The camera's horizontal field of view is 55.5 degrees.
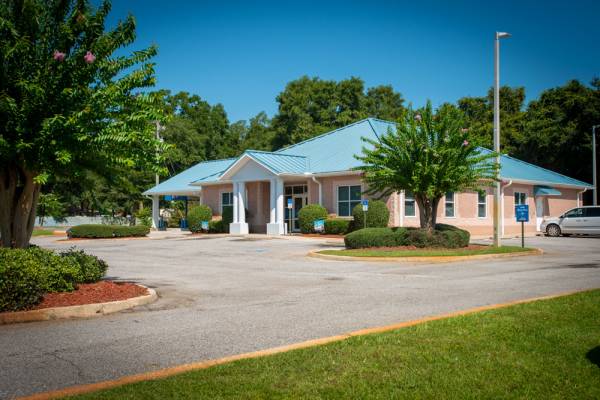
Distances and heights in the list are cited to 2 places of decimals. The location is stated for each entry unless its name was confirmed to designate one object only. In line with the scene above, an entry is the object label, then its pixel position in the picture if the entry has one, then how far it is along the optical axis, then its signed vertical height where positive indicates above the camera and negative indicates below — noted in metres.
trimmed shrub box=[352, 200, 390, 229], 28.06 +0.02
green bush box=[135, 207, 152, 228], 48.75 +0.09
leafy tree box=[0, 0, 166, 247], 9.10 +1.94
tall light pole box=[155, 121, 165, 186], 56.94 +9.00
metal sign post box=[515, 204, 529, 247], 21.31 +0.05
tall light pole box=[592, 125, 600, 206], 41.18 +4.47
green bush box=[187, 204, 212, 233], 38.06 +0.03
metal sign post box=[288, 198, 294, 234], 35.11 -0.16
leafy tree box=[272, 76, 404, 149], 59.38 +11.59
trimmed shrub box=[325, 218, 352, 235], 29.58 -0.53
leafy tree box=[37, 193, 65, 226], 52.15 +0.48
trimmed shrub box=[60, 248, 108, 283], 10.08 -0.86
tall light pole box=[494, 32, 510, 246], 20.91 +3.52
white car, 31.11 -0.54
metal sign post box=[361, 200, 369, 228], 24.81 +0.23
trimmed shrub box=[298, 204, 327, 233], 31.17 +0.04
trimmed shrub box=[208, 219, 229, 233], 37.41 -0.65
